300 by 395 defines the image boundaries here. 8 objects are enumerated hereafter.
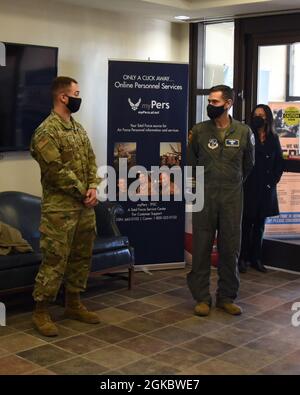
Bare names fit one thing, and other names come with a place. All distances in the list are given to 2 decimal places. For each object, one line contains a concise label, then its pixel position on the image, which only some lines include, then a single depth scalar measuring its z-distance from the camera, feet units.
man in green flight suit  14.47
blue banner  18.12
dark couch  15.93
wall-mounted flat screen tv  16.57
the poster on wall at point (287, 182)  19.24
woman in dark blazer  18.56
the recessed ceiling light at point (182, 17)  20.03
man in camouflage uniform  12.91
